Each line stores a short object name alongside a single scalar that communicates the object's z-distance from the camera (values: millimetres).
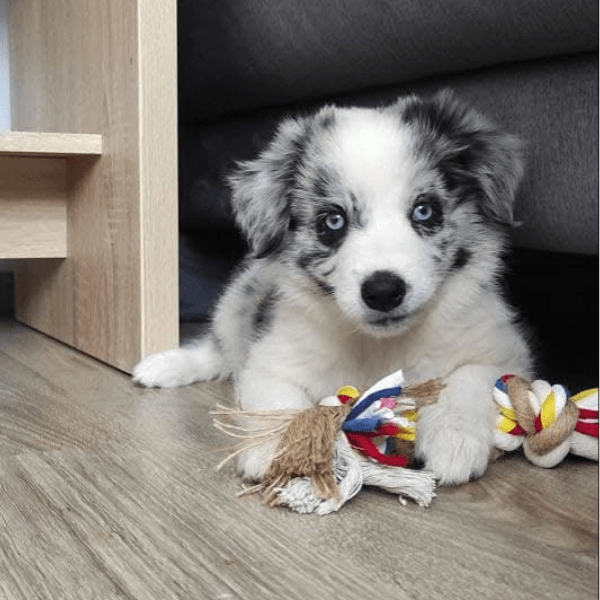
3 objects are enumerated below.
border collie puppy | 426
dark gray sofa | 459
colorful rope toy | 365
